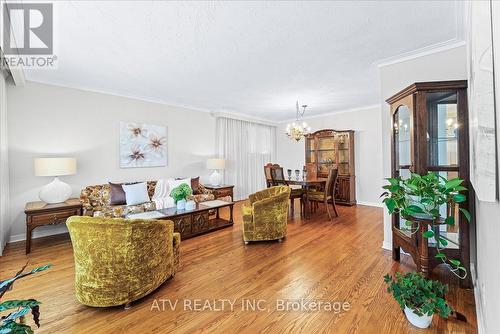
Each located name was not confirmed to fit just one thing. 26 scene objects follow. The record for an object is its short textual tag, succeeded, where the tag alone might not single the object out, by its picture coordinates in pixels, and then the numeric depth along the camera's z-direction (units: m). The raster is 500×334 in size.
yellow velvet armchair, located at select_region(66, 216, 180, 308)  1.69
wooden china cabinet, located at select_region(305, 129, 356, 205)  5.66
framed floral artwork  4.41
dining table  4.53
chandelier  4.65
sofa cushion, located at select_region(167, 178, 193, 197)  4.56
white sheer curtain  6.12
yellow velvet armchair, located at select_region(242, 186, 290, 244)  3.12
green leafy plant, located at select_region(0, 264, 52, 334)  0.78
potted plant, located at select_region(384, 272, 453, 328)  1.54
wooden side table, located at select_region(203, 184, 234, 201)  5.26
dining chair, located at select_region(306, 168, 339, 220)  4.42
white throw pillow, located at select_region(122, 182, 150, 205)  3.86
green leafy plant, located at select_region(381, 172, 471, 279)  1.67
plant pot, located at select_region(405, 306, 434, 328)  1.56
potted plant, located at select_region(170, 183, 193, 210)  3.48
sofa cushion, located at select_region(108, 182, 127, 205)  3.86
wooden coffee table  3.33
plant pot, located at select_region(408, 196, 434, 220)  1.91
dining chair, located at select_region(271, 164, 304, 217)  4.85
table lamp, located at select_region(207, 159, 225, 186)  5.38
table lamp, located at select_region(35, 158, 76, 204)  3.19
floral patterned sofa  3.49
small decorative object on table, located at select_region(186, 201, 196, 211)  3.49
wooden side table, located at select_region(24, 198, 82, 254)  2.96
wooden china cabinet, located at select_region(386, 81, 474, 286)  2.04
